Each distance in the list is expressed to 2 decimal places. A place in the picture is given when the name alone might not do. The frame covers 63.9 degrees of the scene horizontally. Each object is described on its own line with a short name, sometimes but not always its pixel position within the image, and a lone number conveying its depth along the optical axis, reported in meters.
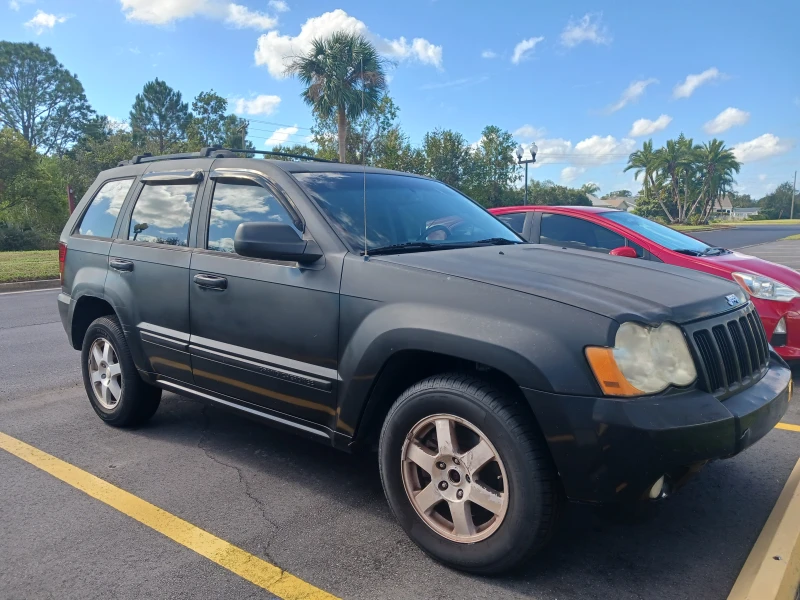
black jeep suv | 2.37
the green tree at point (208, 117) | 52.19
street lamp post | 18.54
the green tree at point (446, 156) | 47.00
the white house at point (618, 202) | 88.74
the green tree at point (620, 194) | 130.80
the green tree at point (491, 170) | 48.16
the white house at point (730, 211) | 111.06
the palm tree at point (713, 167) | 81.62
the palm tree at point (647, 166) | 80.62
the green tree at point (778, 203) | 117.50
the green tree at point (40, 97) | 76.75
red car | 5.20
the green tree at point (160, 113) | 77.94
